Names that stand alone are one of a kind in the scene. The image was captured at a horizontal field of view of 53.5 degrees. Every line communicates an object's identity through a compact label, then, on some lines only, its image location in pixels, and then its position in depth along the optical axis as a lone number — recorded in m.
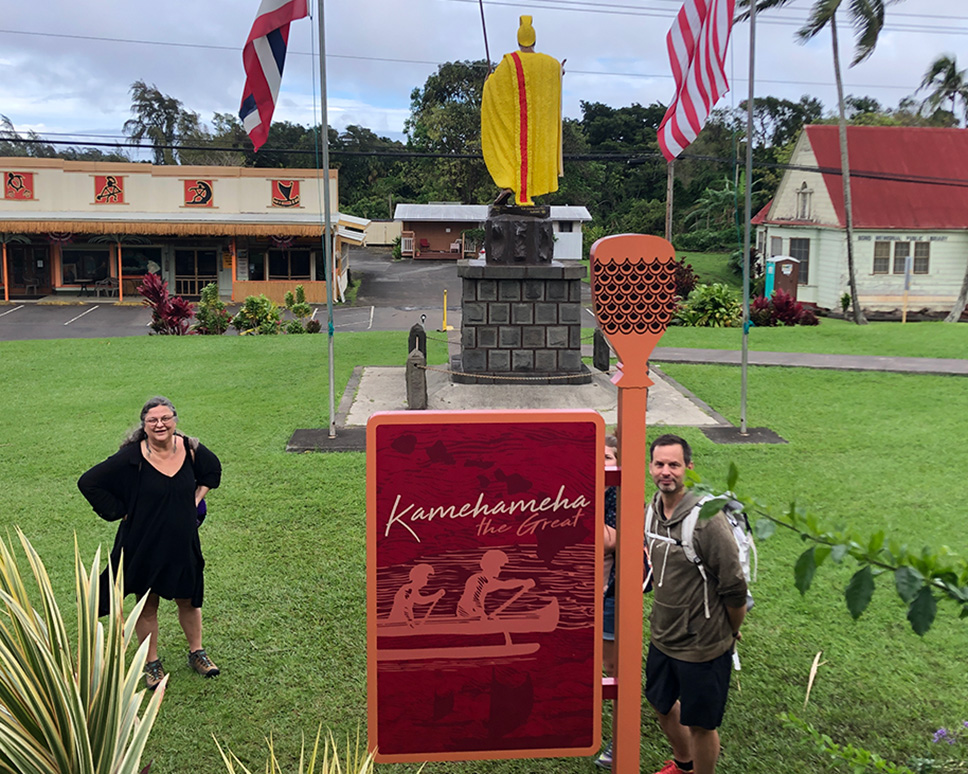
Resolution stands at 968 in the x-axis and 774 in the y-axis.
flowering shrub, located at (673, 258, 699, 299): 32.75
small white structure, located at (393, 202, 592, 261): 47.91
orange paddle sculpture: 4.30
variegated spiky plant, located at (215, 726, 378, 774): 4.69
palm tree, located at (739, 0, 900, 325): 25.61
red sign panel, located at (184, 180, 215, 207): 34.53
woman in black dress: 5.38
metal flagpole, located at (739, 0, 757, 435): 10.55
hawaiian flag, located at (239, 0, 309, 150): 9.20
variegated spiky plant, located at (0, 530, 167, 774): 2.74
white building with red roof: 31.31
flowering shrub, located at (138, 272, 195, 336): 21.77
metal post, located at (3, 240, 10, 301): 34.03
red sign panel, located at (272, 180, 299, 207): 34.78
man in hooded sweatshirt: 4.19
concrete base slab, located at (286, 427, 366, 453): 11.12
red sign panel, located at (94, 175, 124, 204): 34.34
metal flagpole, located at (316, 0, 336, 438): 10.30
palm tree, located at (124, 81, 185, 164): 69.06
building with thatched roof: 33.94
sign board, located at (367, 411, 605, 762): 4.23
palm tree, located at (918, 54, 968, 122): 34.00
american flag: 9.48
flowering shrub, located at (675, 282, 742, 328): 24.19
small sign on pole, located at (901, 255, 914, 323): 27.08
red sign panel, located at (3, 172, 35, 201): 34.22
